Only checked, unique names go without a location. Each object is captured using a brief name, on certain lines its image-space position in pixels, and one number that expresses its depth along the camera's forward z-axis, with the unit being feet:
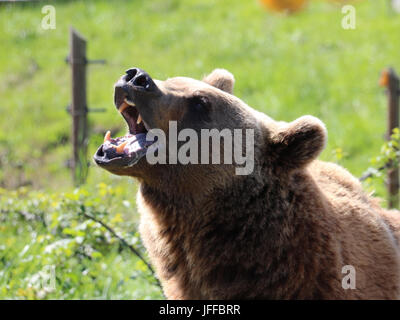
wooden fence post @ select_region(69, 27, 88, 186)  44.52
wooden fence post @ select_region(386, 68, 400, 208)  47.83
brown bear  21.26
